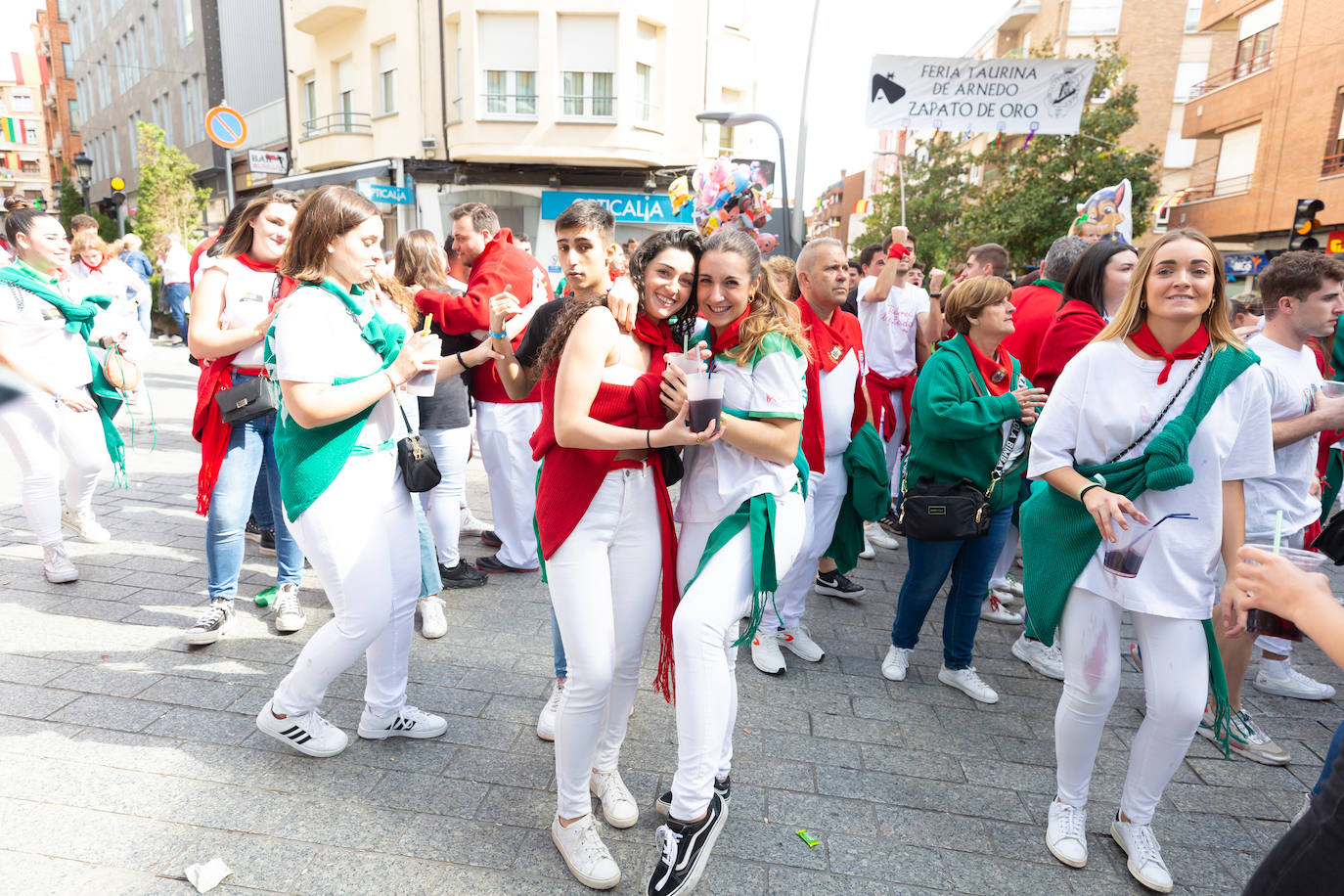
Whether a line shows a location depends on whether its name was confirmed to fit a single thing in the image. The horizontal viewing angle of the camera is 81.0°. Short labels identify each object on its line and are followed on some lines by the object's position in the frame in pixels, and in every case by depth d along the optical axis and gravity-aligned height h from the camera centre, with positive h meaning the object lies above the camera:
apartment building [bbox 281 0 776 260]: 18.23 +4.34
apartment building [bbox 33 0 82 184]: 50.19 +11.99
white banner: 8.69 +2.23
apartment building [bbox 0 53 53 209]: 69.38 +12.15
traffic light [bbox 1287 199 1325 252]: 10.71 +1.21
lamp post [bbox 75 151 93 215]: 21.14 +2.60
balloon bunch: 9.12 +1.07
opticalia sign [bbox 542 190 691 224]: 19.33 +1.90
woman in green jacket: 3.43 -0.67
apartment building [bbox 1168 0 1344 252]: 17.56 +4.53
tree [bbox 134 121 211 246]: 22.95 +2.35
